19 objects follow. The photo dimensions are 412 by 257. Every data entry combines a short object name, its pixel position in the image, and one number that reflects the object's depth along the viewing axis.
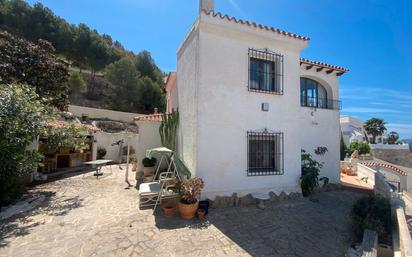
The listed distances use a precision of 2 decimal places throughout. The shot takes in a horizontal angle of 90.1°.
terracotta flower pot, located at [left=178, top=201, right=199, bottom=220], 7.15
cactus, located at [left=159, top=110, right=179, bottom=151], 11.05
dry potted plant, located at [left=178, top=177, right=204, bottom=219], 7.18
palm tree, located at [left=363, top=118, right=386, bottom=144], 48.66
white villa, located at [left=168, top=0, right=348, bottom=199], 8.23
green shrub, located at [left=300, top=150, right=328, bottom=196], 9.61
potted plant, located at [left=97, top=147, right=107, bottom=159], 20.95
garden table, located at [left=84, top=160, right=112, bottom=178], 14.31
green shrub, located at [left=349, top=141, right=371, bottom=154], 29.97
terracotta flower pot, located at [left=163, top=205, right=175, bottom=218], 7.38
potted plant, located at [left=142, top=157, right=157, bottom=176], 11.97
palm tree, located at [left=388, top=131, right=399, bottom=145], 50.25
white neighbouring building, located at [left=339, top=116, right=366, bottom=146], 42.53
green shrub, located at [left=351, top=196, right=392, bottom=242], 6.40
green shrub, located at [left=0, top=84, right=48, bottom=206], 7.59
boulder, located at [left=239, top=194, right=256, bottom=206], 8.51
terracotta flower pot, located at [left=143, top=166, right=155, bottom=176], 11.95
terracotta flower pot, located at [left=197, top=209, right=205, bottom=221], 7.17
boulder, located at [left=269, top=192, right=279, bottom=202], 9.02
